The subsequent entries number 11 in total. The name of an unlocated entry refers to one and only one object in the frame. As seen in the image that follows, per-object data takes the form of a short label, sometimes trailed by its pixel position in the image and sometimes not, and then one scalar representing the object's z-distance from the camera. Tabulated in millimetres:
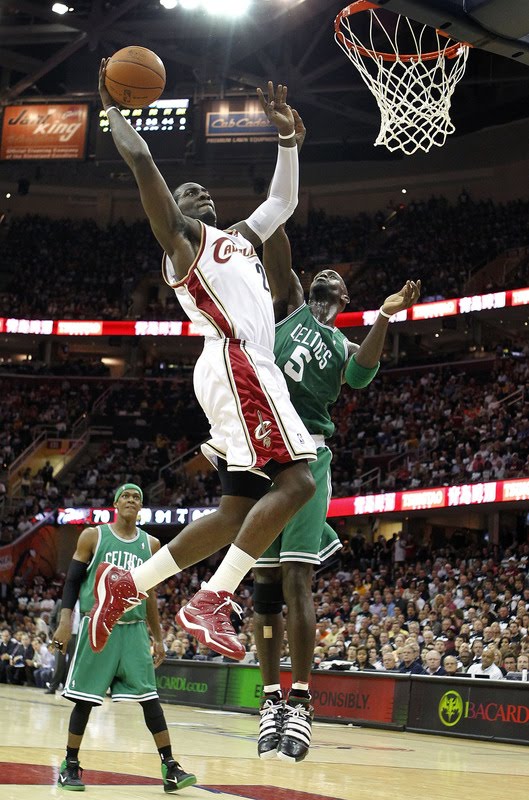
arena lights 23016
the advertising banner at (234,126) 26453
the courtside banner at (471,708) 11656
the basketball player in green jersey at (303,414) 5000
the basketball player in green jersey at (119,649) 6531
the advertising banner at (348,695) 13312
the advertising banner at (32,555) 30891
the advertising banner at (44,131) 27859
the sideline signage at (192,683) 16125
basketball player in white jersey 4367
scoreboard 25781
